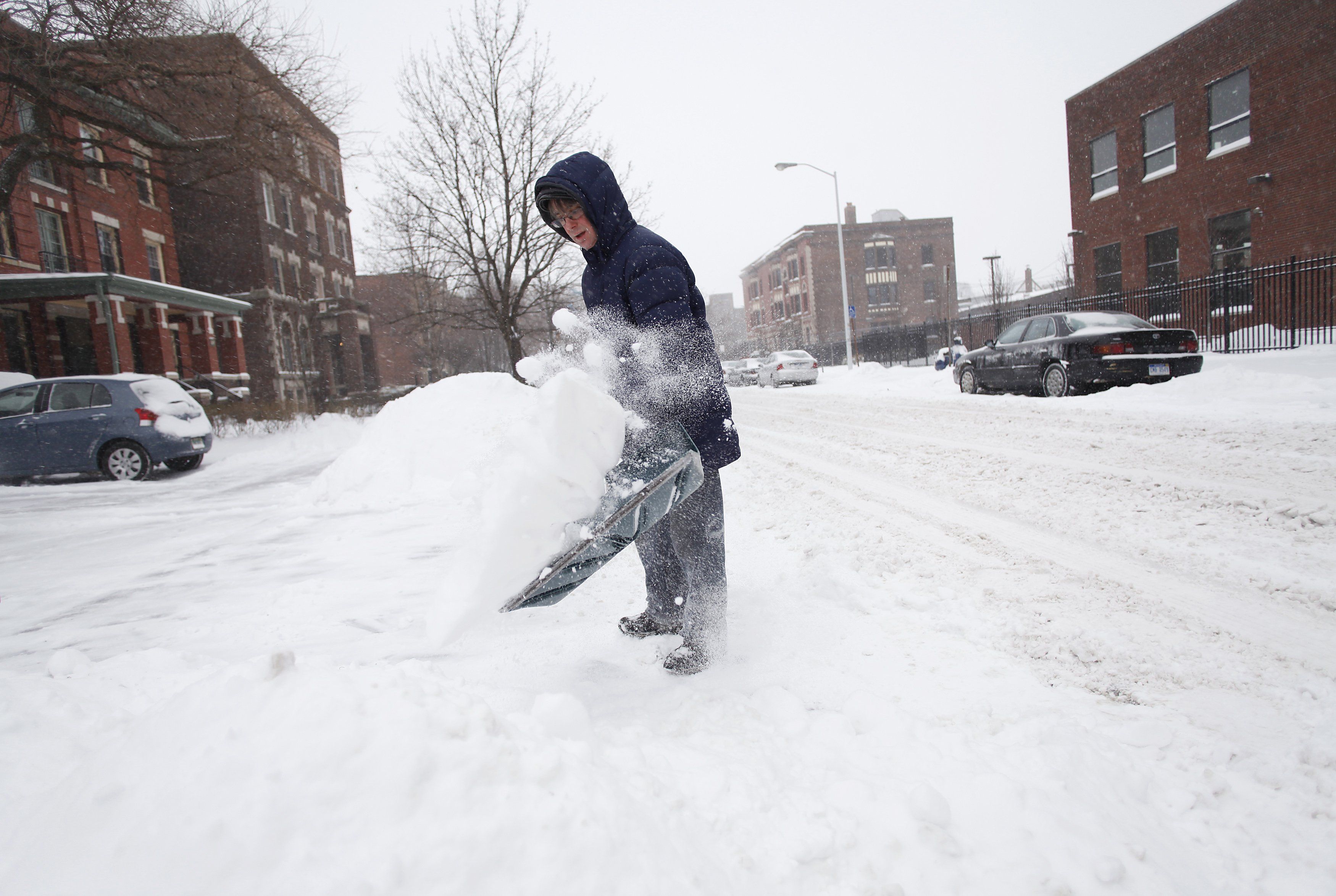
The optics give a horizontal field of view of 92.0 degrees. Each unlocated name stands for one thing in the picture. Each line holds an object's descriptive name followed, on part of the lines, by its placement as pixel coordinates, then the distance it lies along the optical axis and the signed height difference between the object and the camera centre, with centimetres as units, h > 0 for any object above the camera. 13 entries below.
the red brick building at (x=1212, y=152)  1509 +502
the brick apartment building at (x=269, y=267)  2664 +697
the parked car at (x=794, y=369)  2192 +33
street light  2420 +339
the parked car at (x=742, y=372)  2669 +48
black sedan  919 -6
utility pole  3222 +423
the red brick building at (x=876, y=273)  4828 +734
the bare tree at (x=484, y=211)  1530 +485
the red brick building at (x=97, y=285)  1645 +409
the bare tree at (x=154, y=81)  1002 +623
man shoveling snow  226 +16
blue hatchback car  888 +21
